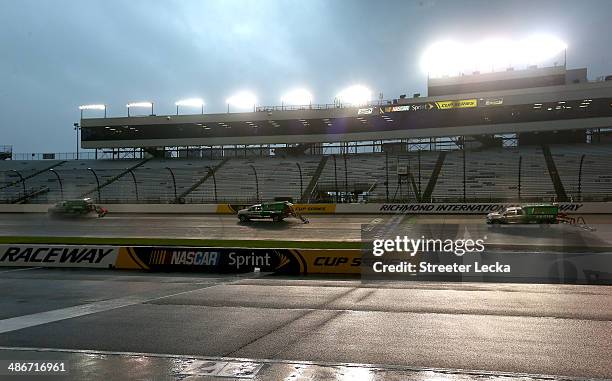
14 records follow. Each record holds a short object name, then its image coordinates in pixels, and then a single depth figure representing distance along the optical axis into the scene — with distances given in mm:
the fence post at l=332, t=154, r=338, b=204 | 49278
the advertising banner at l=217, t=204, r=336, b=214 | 42234
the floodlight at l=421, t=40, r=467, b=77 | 59612
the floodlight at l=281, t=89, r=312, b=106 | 65375
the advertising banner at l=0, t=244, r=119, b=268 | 18438
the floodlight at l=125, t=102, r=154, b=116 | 73812
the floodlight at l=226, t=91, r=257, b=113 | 69375
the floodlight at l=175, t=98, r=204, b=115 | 71625
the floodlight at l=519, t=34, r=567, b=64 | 56816
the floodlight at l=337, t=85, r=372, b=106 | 65125
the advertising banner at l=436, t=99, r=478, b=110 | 54531
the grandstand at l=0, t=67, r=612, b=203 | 46406
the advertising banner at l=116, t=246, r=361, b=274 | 16406
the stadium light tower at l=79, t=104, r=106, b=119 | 72938
